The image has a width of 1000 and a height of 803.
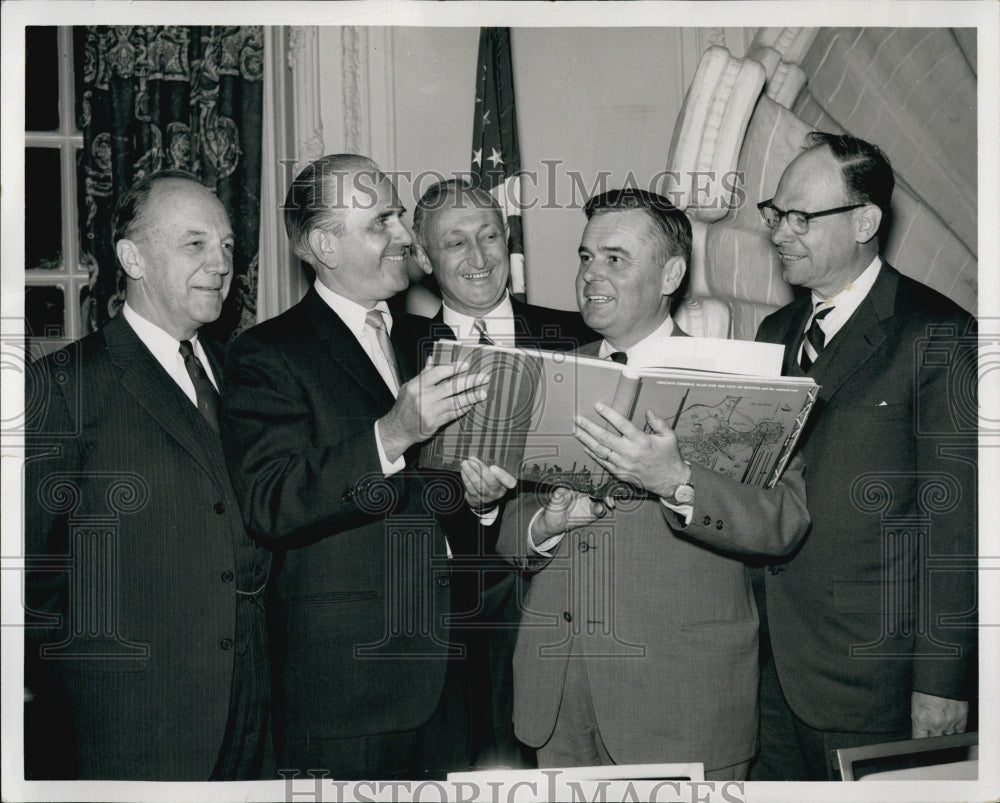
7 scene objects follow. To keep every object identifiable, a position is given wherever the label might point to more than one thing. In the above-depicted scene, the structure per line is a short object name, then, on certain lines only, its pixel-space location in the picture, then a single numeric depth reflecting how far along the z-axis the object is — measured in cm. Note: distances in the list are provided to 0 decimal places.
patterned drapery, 310
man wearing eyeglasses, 281
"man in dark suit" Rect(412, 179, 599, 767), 291
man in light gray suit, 260
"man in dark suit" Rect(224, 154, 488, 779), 264
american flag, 318
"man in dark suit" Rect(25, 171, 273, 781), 273
